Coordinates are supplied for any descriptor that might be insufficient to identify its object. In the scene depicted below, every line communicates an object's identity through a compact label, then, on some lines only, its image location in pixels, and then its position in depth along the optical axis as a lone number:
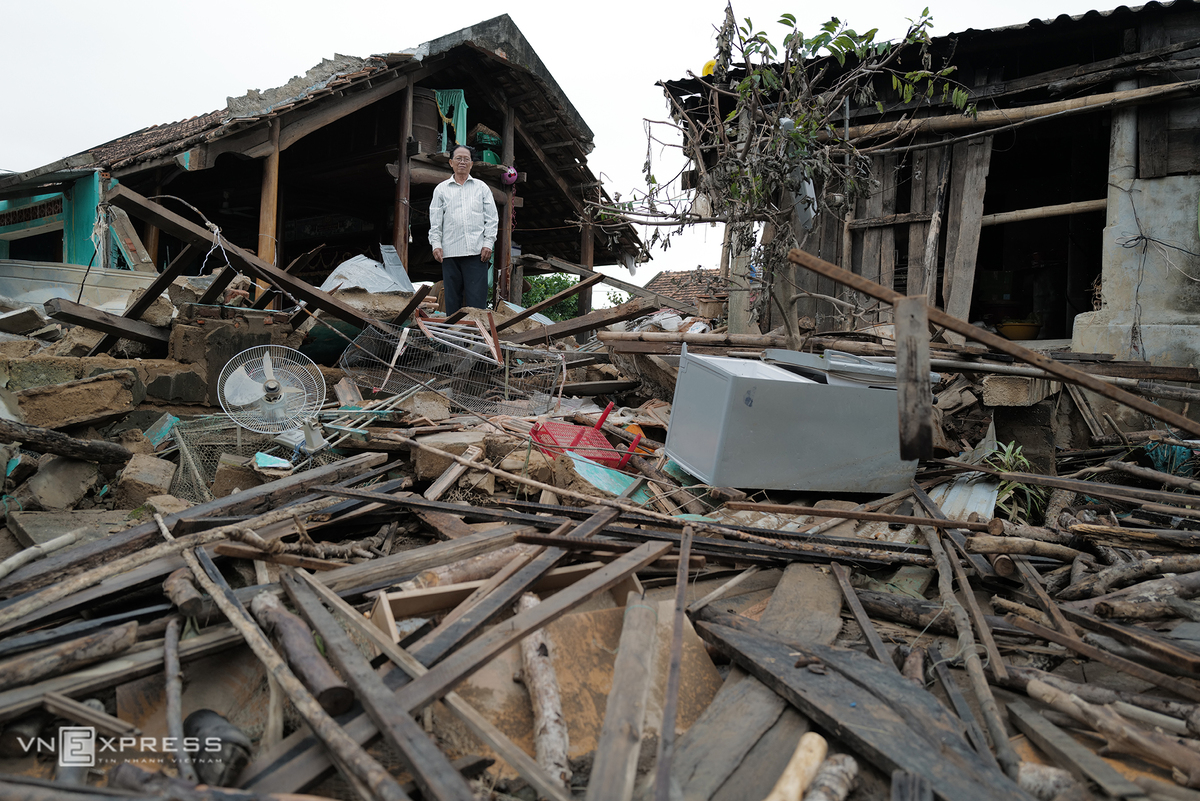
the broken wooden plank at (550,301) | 7.56
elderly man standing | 7.79
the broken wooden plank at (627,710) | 1.83
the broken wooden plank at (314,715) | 1.71
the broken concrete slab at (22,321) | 6.94
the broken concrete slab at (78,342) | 6.29
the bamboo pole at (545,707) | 2.12
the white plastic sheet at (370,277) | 8.48
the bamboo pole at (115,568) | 2.51
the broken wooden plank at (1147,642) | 2.37
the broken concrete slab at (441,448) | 4.72
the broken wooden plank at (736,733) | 2.02
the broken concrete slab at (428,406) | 6.00
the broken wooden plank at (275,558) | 3.04
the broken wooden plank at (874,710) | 1.93
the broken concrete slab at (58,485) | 4.35
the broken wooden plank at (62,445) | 4.01
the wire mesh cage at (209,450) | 4.79
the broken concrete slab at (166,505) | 3.84
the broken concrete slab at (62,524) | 3.59
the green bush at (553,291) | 22.75
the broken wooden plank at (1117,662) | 2.33
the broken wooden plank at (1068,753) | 1.92
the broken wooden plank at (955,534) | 3.60
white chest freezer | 4.53
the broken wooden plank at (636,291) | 8.21
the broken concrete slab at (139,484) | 4.43
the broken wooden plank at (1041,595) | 2.83
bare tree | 5.00
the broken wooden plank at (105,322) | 5.64
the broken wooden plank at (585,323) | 7.30
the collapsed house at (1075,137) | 6.55
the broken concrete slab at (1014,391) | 5.21
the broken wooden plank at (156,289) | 6.06
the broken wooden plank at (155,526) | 2.86
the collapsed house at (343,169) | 8.62
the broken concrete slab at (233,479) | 4.66
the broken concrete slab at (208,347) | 6.26
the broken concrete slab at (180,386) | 5.92
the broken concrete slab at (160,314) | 6.44
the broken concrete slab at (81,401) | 4.86
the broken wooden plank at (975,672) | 2.12
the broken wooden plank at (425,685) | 1.84
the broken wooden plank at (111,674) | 2.07
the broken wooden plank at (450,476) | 4.42
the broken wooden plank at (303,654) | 2.01
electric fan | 5.03
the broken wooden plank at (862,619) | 2.71
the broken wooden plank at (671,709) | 1.83
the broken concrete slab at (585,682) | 2.42
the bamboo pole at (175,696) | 1.86
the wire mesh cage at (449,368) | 6.28
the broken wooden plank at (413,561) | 3.01
